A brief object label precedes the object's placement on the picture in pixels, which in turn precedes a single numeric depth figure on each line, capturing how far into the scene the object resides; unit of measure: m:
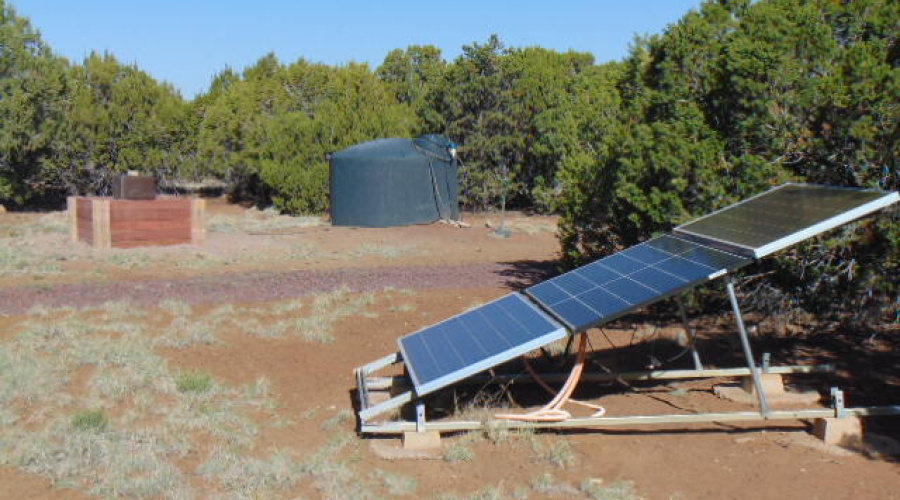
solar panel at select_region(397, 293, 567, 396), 5.91
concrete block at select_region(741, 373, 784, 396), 7.27
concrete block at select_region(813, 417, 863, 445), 6.14
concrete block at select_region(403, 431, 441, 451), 6.15
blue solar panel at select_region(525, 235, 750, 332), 5.87
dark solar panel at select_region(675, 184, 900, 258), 5.70
